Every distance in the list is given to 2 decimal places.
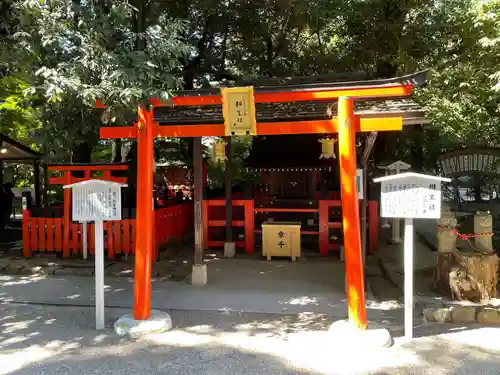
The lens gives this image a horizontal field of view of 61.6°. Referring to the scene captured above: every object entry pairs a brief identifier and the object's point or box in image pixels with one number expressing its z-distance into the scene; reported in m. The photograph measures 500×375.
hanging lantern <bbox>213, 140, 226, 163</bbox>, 9.84
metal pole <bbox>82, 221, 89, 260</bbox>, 9.22
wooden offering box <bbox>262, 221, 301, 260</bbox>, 9.41
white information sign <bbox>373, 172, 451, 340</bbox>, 4.85
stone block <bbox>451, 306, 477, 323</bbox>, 5.59
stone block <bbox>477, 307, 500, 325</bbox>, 5.49
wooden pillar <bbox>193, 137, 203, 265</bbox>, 7.21
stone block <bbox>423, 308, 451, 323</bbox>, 5.65
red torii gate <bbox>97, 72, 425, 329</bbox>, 5.13
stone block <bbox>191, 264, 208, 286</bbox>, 7.59
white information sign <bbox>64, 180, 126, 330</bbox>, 5.35
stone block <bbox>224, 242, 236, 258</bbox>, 9.81
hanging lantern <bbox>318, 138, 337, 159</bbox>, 8.69
